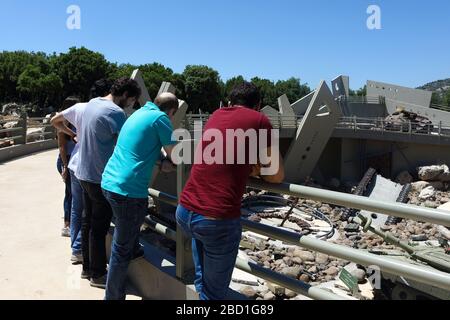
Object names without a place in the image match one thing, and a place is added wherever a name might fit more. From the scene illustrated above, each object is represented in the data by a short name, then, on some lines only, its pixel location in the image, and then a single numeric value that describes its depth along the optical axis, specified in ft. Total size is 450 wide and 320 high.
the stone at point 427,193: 69.82
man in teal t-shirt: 9.21
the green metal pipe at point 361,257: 6.25
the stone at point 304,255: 36.32
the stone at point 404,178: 79.97
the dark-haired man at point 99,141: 10.85
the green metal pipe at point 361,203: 6.23
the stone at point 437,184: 77.46
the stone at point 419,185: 73.92
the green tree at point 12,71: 155.43
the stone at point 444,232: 44.76
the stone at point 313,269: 33.34
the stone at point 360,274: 30.14
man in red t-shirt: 7.48
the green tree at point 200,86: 167.63
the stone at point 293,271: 30.41
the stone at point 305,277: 30.45
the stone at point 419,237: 47.73
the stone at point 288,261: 34.65
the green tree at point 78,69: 145.38
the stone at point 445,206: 59.29
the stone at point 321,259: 35.76
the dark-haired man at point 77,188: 12.01
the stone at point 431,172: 77.25
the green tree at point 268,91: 225.25
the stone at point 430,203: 65.51
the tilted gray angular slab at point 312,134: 69.41
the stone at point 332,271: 32.93
